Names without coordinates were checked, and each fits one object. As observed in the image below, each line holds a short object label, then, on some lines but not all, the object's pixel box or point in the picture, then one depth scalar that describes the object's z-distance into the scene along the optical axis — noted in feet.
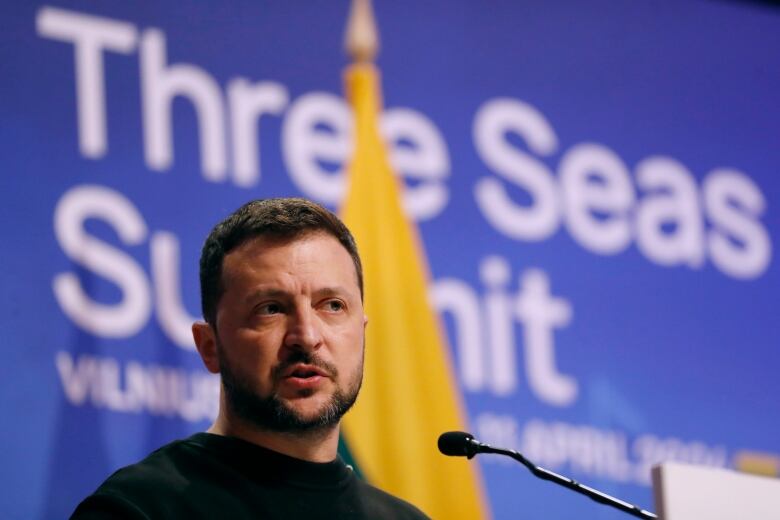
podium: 14.47
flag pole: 31.27
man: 18.26
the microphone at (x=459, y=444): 18.58
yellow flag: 30.07
